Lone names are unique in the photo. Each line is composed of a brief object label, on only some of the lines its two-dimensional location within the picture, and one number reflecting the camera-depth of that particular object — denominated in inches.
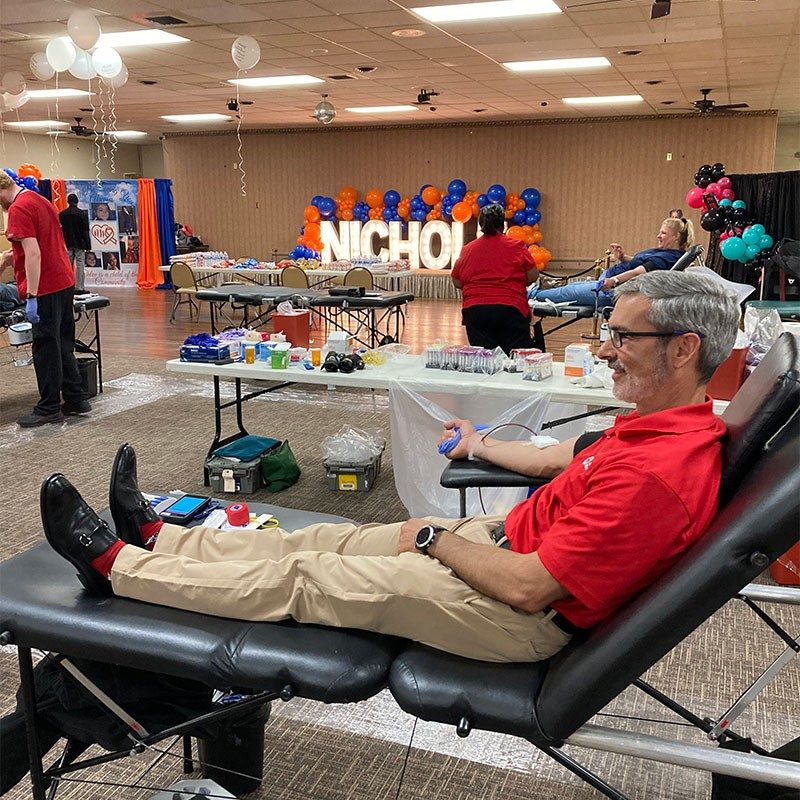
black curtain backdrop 339.6
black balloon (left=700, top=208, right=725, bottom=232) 371.2
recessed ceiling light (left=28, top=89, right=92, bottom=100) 389.1
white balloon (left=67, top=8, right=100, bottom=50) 206.7
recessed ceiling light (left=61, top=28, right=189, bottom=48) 269.0
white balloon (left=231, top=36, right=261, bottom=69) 243.4
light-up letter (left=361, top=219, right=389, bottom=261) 544.7
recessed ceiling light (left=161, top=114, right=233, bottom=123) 507.2
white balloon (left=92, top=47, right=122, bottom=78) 253.9
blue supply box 149.1
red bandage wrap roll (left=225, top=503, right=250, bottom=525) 77.9
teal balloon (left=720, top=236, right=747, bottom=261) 343.9
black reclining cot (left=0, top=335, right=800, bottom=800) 44.8
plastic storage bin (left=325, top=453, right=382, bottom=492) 147.0
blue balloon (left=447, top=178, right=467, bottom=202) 526.0
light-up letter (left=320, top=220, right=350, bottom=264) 558.9
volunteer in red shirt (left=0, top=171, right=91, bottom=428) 186.1
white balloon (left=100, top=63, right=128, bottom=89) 276.6
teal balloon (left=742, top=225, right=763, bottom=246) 341.7
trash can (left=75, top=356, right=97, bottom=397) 218.1
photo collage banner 542.9
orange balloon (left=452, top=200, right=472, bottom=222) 514.3
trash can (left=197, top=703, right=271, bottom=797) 68.0
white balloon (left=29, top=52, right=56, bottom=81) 265.0
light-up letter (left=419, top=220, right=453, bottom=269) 525.3
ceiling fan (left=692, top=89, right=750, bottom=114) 392.3
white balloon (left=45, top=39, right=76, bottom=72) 224.7
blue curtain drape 561.6
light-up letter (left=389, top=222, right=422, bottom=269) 536.4
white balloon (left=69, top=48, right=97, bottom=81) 245.0
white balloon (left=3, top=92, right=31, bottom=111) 305.0
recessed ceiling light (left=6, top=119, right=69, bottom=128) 526.0
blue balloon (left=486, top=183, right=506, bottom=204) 521.3
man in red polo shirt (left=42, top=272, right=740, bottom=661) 50.8
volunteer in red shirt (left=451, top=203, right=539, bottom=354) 175.9
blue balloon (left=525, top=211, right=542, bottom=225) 519.8
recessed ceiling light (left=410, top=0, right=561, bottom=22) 231.6
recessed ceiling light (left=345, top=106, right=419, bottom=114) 457.9
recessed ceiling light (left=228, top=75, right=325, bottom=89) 354.6
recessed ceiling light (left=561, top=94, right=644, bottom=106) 412.6
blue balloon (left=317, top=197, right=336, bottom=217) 567.5
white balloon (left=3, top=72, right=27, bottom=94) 297.4
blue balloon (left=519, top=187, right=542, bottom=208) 518.3
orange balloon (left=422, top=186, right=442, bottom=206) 534.9
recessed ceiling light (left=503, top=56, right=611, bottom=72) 312.0
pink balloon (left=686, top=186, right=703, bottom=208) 389.4
